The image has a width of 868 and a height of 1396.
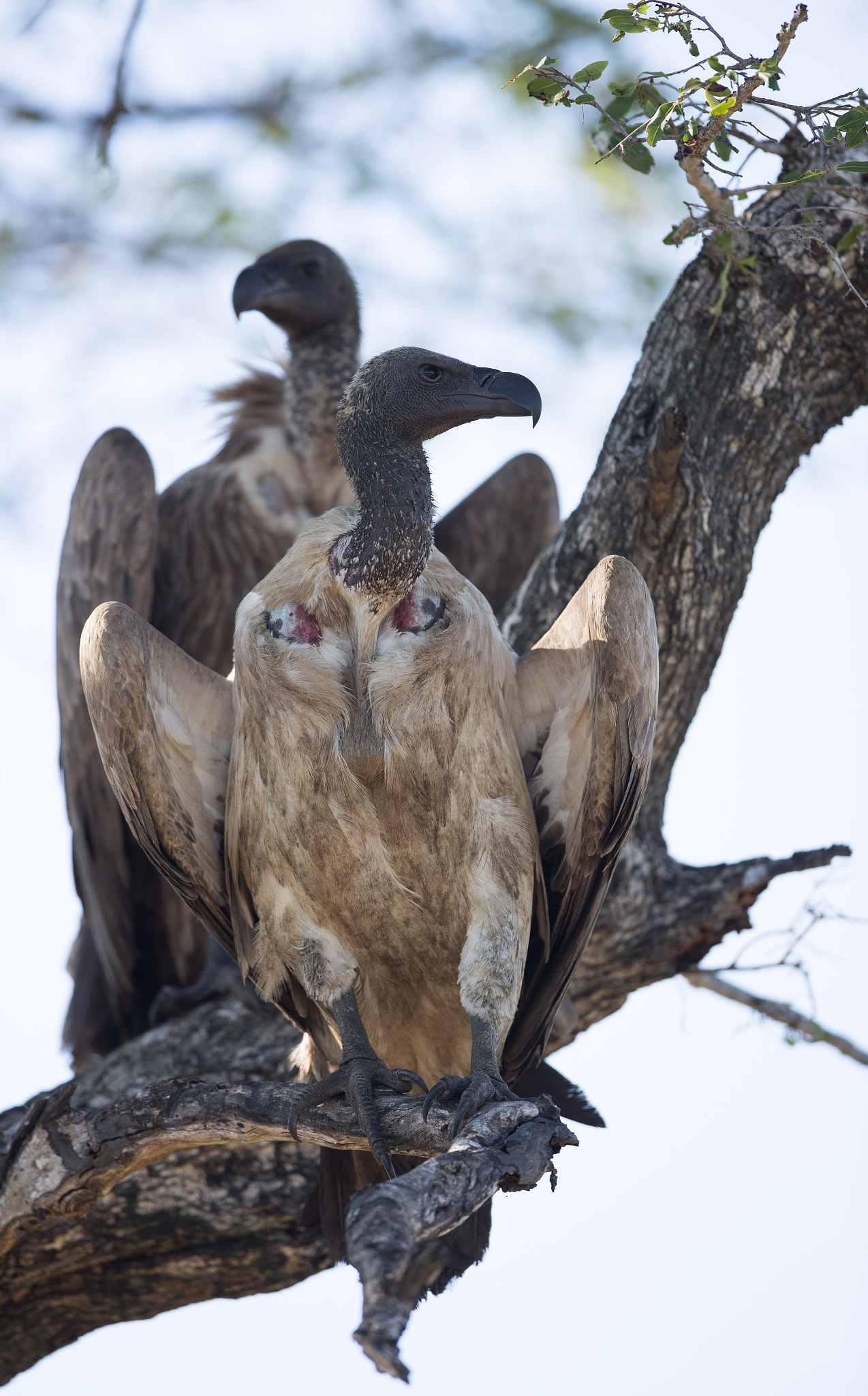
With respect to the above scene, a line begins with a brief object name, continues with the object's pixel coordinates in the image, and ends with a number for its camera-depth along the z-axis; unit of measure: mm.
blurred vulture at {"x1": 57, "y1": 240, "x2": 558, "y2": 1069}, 11156
